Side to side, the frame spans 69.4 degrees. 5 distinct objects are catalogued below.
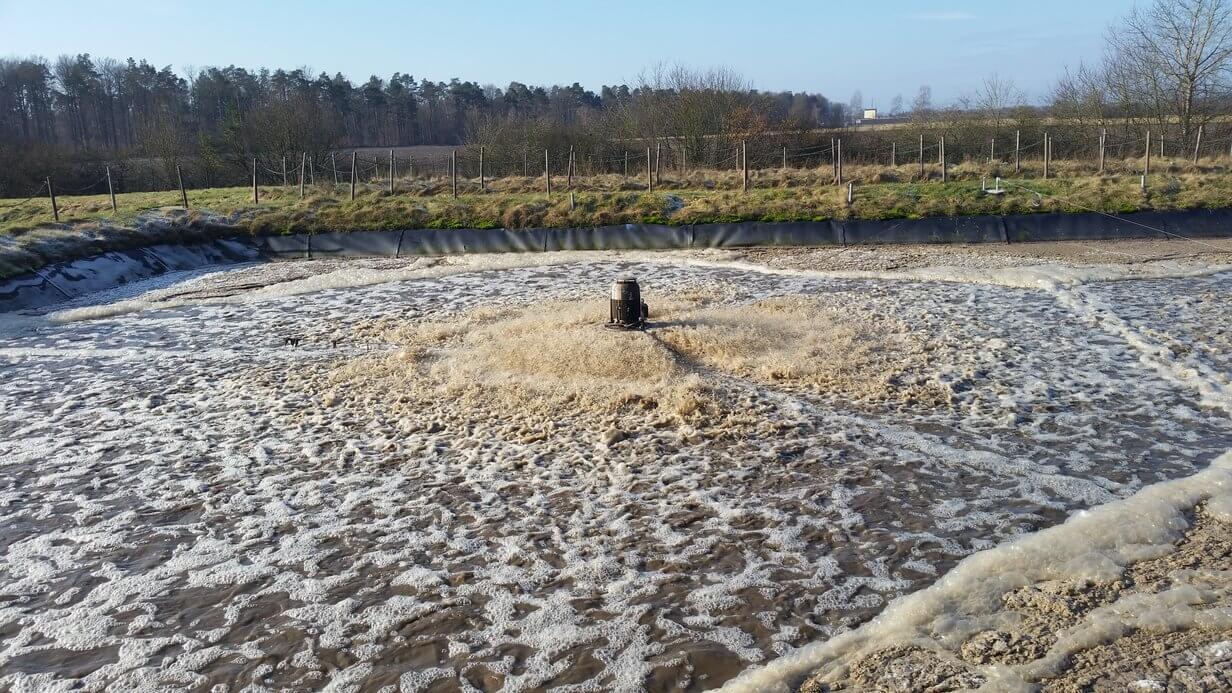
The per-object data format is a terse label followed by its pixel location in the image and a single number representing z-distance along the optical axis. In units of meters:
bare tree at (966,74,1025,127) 30.23
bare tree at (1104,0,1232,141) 27.78
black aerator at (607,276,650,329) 8.41
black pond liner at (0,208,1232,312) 15.37
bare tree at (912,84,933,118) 37.09
